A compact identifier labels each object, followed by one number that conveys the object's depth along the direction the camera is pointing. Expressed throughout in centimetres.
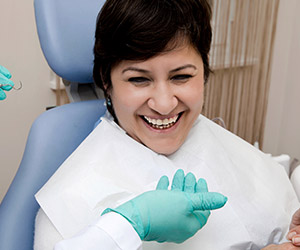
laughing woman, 96
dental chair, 107
